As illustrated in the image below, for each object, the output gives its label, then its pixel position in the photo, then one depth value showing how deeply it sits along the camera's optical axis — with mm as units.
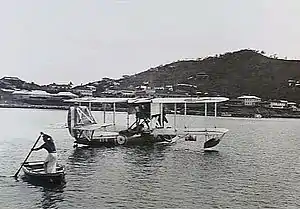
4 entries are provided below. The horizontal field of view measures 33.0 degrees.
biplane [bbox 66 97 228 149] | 48969
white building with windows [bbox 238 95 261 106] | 157750
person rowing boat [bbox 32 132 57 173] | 28922
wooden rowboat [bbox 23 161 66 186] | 28909
